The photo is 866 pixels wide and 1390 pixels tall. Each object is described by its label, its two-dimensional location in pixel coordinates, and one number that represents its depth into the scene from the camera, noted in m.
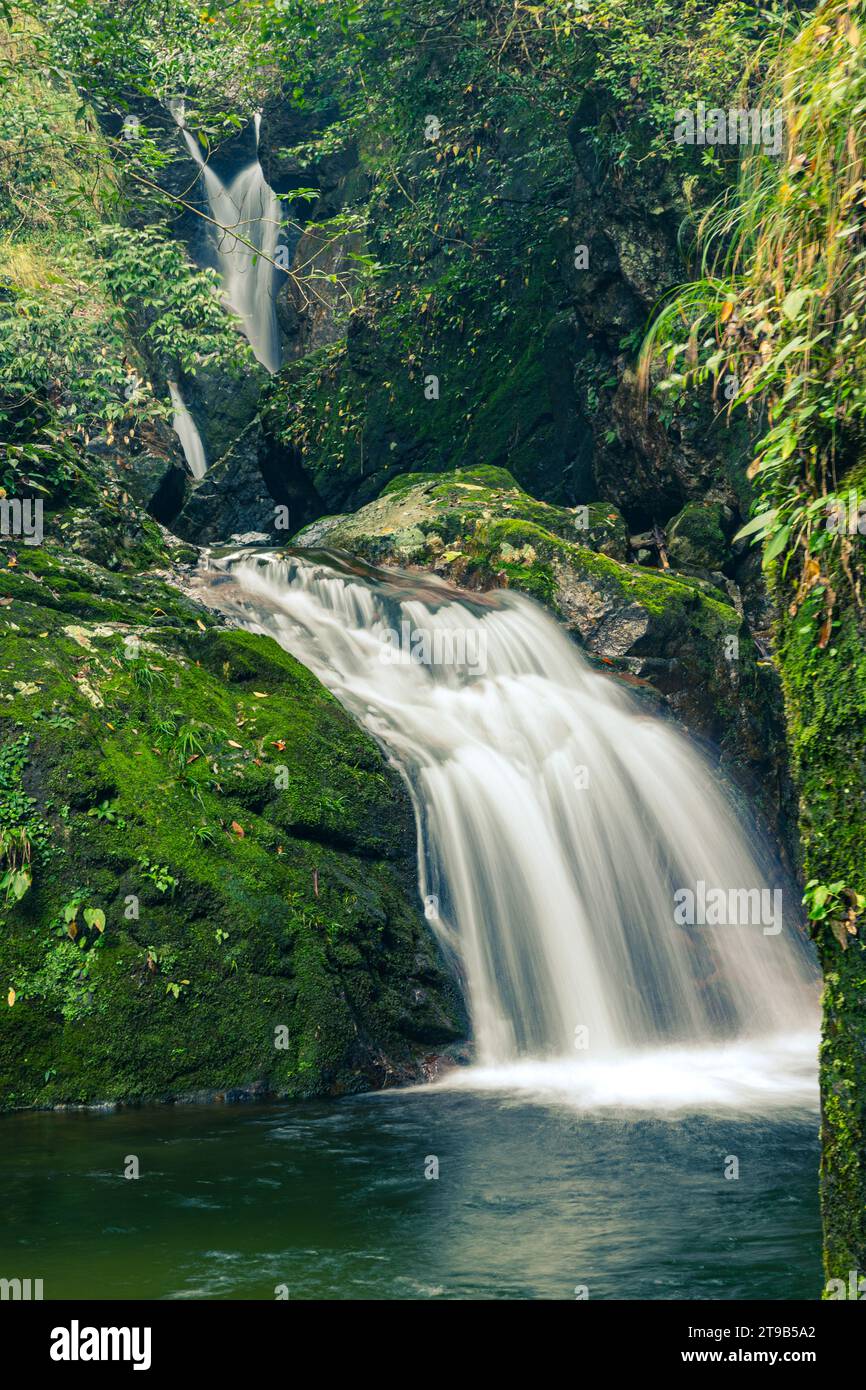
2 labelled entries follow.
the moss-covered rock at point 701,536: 14.36
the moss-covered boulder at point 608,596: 11.60
